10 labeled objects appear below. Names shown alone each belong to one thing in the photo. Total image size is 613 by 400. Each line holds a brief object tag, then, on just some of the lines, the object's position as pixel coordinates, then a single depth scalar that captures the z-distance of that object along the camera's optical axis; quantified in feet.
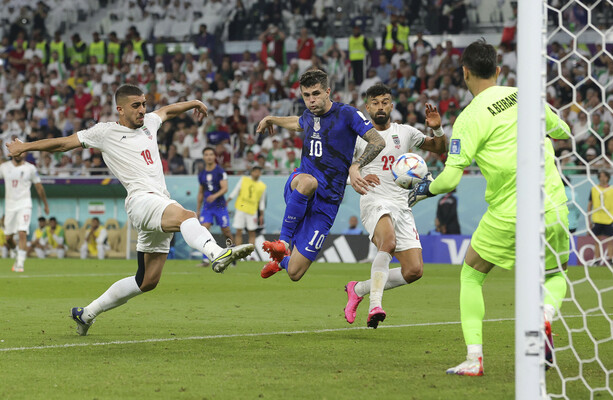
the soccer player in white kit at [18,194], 116.98
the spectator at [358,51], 159.63
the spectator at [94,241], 151.94
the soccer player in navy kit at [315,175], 52.60
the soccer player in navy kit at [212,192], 120.47
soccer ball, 41.93
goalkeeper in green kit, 36.35
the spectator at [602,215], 108.99
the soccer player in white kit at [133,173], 50.57
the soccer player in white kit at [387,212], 55.67
